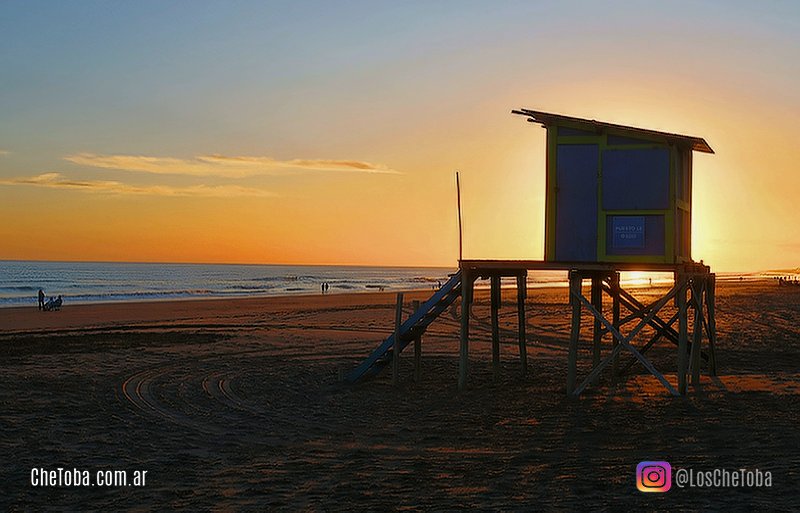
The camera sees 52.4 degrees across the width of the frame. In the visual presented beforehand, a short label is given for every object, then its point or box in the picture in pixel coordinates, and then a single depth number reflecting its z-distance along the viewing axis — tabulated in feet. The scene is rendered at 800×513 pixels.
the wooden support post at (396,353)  60.49
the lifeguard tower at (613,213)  54.80
